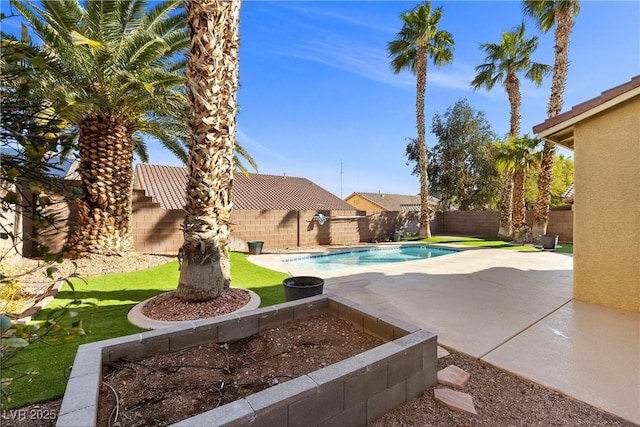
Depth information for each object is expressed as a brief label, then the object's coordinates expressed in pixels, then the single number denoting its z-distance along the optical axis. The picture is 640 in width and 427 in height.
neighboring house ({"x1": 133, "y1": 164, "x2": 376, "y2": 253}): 12.87
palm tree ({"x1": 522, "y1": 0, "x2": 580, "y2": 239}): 14.34
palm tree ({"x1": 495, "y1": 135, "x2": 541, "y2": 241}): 16.48
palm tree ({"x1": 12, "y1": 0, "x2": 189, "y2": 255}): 7.77
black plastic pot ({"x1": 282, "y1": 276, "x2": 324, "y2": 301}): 5.57
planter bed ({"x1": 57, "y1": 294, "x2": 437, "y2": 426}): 2.26
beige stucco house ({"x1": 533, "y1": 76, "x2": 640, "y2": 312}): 5.74
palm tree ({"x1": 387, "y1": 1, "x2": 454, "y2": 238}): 18.50
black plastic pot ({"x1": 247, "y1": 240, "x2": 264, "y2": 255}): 14.14
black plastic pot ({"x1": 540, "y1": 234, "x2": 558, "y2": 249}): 14.20
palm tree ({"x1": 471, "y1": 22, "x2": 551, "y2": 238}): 17.92
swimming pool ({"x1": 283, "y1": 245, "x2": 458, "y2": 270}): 13.52
